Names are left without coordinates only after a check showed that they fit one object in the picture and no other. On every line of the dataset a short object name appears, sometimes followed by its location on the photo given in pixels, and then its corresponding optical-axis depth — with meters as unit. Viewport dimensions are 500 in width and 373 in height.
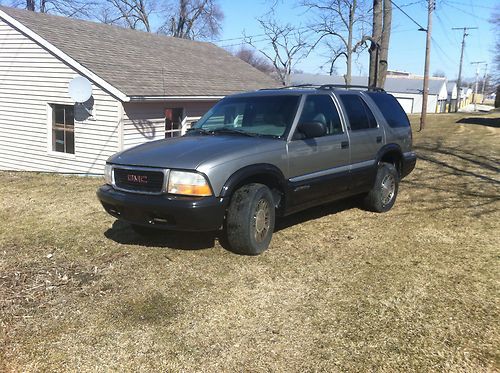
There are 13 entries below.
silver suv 4.55
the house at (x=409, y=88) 64.62
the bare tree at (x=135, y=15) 40.47
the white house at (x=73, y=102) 12.57
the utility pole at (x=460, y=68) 65.35
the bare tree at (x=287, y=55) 43.95
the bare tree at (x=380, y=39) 16.58
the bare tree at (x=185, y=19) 41.12
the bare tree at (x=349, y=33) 31.98
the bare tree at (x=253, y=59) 77.81
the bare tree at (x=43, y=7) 34.06
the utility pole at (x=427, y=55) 21.70
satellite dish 11.96
